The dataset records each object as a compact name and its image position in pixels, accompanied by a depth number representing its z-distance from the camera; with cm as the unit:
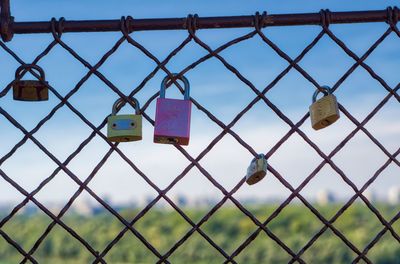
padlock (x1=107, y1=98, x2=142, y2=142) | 98
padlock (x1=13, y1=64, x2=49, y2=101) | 103
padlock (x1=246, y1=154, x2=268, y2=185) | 98
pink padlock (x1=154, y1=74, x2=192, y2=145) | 97
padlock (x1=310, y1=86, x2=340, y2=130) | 99
